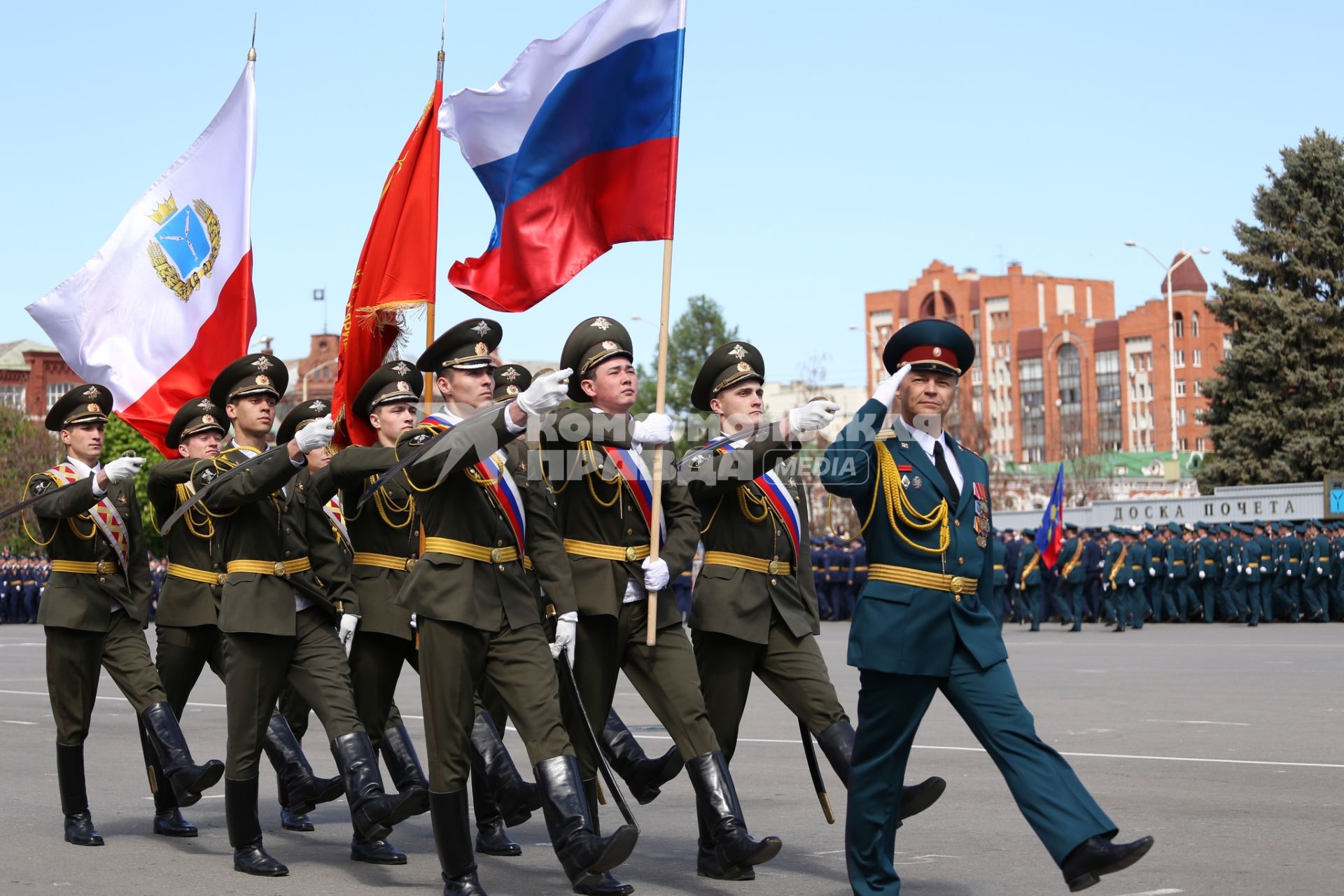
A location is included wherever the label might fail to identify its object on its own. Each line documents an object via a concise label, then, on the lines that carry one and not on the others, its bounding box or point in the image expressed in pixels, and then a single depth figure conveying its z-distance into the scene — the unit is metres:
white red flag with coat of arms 10.22
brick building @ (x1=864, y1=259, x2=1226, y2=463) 118.06
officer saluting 5.78
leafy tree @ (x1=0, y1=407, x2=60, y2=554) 58.22
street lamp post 43.97
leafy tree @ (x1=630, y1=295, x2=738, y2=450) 70.06
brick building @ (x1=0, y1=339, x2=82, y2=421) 100.75
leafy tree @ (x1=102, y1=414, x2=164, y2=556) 53.91
